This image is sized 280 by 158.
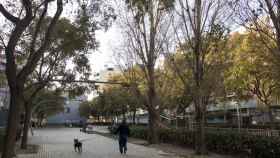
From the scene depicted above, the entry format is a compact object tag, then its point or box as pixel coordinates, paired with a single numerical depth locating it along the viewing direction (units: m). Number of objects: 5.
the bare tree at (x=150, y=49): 13.68
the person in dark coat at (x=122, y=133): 10.35
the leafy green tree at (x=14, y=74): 6.77
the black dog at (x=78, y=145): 11.42
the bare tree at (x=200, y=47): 9.93
